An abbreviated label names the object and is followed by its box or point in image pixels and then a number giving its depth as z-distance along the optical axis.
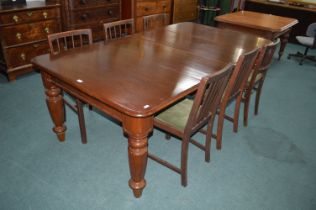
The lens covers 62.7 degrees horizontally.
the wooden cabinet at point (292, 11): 5.07
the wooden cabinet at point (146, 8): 4.18
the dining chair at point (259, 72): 2.18
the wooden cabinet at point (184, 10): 4.97
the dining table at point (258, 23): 3.33
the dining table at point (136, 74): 1.45
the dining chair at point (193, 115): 1.50
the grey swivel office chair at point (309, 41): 4.14
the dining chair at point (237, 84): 1.83
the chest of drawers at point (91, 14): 3.39
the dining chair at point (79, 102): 2.05
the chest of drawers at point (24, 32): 2.92
